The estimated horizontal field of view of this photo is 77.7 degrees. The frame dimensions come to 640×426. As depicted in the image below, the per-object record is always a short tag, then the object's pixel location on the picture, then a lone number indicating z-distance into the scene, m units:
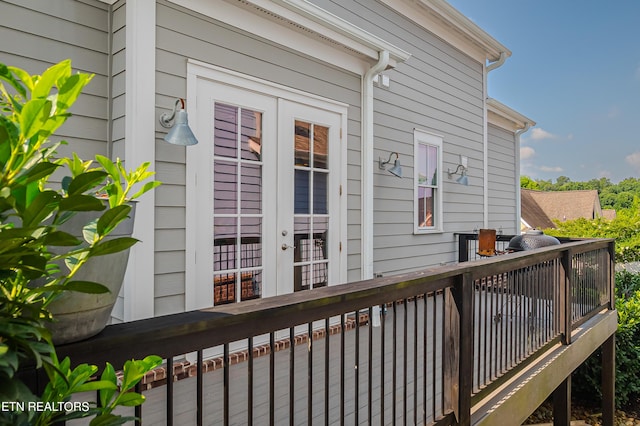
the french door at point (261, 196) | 2.99
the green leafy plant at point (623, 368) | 5.40
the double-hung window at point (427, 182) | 5.70
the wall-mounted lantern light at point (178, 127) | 2.65
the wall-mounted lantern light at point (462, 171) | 6.39
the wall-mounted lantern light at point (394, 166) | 5.00
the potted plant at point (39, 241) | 0.61
